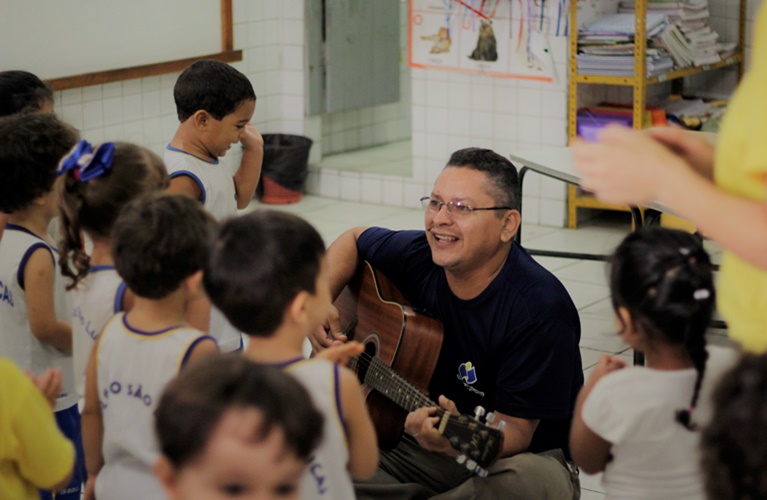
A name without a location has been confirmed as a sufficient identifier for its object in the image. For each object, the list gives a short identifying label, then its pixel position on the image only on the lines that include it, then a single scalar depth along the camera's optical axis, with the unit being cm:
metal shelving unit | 593
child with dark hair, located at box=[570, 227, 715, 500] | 198
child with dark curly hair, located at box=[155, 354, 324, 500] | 148
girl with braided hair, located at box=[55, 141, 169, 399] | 237
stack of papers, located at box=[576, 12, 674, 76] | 599
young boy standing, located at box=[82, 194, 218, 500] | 210
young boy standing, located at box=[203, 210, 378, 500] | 189
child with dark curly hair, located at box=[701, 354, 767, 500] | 135
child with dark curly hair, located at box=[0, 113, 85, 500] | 261
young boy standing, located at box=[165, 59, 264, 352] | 327
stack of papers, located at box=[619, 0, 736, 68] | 612
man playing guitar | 270
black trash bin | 717
